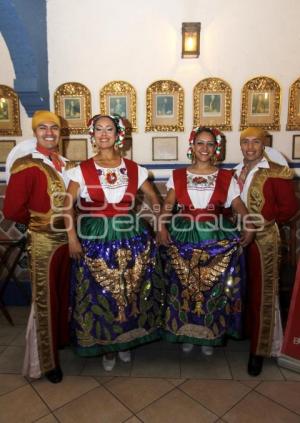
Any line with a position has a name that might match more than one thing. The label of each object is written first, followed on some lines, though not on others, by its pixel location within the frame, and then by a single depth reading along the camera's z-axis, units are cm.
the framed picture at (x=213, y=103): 305
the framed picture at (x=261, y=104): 303
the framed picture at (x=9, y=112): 316
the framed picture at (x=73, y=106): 308
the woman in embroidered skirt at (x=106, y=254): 212
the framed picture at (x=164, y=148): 315
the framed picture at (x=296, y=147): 310
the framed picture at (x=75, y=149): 316
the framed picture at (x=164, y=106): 306
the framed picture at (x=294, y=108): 302
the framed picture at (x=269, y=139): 310
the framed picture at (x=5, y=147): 322
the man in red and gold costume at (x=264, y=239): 219
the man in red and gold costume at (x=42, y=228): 205
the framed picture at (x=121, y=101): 306
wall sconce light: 286
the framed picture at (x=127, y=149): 315
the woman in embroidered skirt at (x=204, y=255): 219
